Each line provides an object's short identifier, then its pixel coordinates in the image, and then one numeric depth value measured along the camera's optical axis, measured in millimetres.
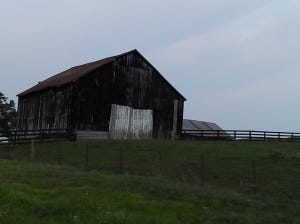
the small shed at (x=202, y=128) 49288
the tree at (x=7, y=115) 64688
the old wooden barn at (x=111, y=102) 41844
